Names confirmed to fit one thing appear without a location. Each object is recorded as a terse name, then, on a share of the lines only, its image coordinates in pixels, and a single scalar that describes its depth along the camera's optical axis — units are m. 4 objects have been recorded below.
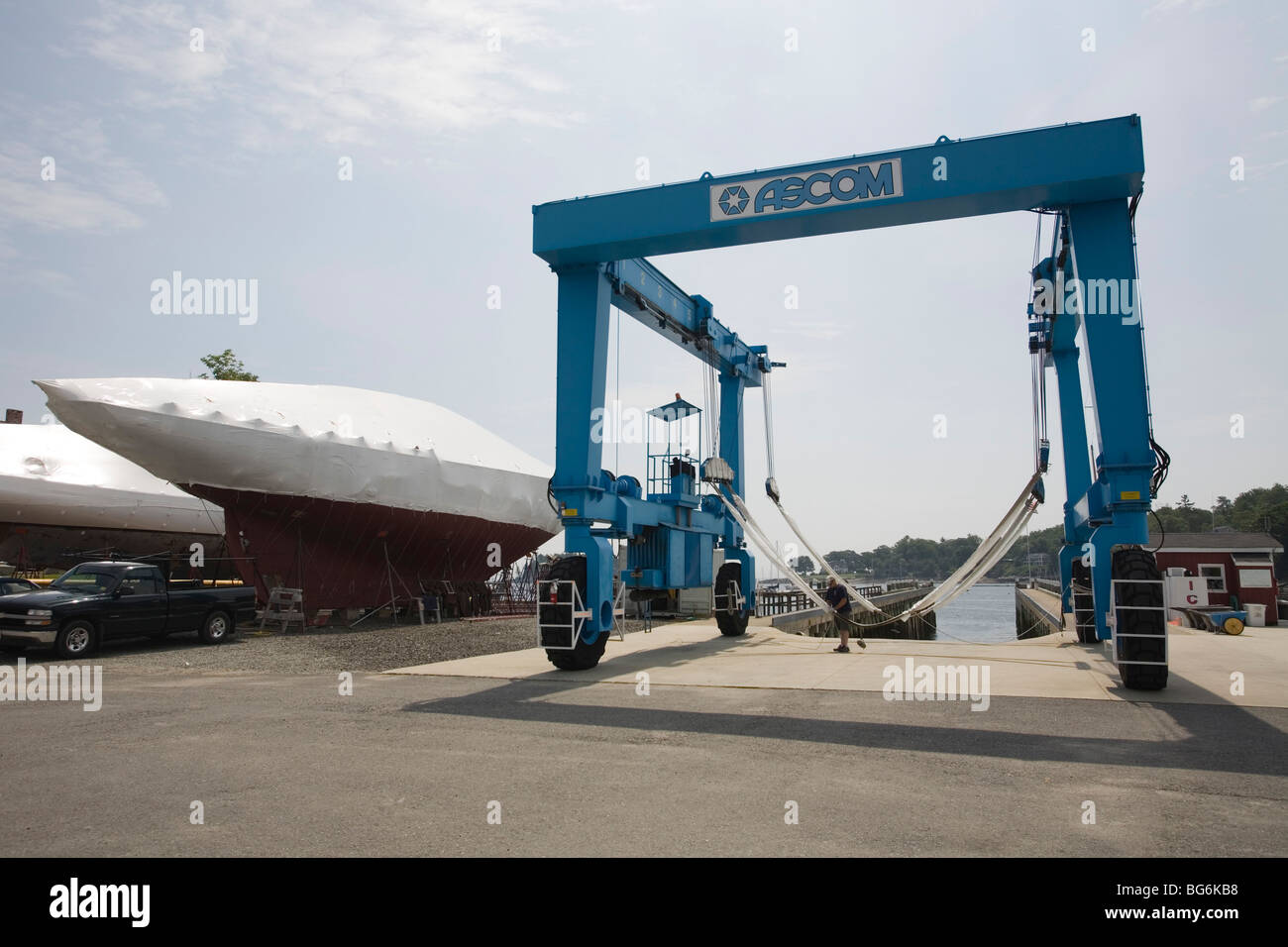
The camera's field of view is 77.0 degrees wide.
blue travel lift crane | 10.09
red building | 26.28
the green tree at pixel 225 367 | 38.56
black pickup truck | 13.95
